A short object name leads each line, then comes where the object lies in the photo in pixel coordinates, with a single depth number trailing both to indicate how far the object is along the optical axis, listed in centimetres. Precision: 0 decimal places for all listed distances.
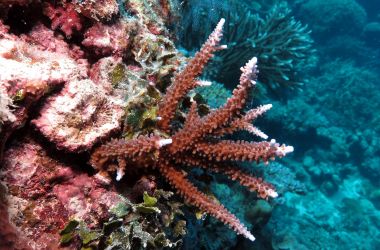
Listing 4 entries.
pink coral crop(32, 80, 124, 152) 26
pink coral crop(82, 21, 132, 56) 32
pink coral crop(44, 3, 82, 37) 31
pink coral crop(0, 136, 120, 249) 26
